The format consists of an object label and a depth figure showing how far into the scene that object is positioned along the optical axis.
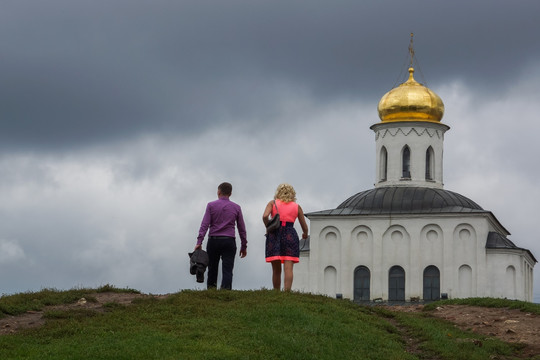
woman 21.61
